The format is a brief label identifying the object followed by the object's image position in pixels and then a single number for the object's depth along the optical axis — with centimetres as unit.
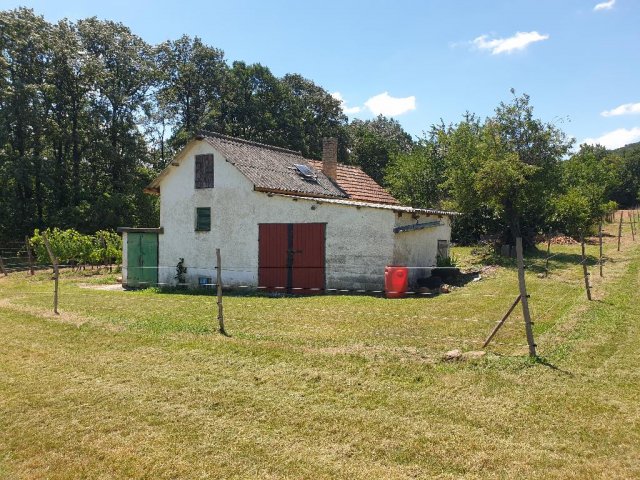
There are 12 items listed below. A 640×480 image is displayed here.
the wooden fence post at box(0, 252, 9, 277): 2477
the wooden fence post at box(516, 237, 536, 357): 811
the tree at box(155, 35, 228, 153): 4347
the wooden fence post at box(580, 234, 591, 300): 1270
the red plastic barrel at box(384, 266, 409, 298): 1552
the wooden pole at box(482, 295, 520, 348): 840
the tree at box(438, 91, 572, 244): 2464
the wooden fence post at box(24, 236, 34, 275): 2481
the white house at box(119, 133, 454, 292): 1698
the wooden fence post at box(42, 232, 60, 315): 1316
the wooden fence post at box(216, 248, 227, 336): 1056
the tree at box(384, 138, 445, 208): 3369
